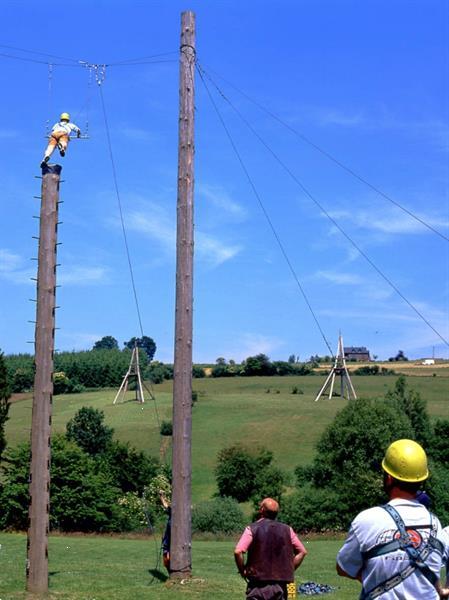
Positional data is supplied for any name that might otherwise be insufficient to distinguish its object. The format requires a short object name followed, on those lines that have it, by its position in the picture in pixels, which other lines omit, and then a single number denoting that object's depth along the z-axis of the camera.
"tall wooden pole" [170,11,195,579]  14.11
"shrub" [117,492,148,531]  48.84
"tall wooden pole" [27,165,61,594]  13.14
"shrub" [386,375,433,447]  73.81
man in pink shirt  8.59
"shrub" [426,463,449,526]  54.66
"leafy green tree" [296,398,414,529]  57.19
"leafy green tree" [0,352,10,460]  41.85
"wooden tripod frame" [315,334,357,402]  83.85
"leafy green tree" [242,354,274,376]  132.38
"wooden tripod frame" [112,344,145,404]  86.41
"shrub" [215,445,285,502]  65.25
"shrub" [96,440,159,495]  60.62
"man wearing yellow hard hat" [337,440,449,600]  4.79
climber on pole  13.60
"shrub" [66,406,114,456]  75.44
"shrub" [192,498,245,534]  47.16
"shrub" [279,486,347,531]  52.84
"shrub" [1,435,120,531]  41.91
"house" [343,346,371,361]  147.38
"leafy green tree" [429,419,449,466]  70.00
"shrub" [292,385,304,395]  105.95
